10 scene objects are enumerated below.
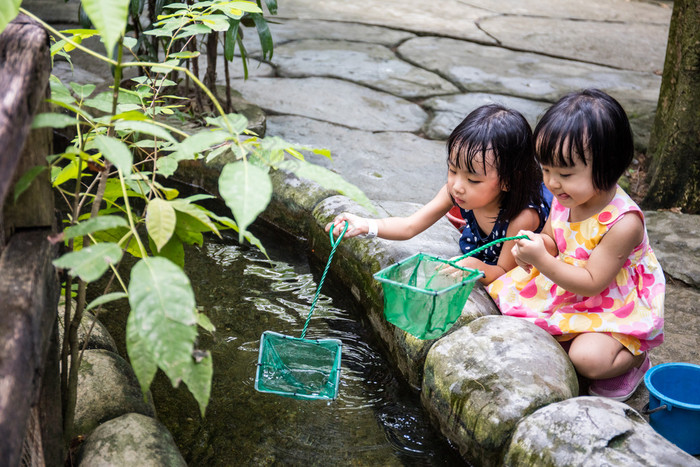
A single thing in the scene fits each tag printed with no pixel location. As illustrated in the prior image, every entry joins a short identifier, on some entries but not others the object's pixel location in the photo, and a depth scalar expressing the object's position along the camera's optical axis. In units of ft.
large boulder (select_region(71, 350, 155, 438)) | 5.77
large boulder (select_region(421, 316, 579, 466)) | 5.89
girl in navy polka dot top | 7.58
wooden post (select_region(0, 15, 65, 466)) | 3.16
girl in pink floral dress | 6.89
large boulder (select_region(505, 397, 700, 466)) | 4.96
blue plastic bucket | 6.28
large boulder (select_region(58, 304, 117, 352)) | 6.73
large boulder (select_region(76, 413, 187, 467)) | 5.12
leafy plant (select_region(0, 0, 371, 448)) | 3.30
